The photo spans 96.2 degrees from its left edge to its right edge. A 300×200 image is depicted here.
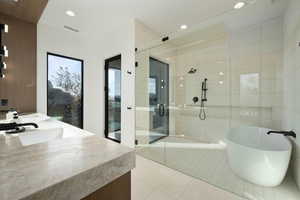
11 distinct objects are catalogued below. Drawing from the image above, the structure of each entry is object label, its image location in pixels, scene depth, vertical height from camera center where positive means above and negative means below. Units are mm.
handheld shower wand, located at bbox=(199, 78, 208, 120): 3484 -1
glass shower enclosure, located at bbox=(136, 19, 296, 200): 2459 +139
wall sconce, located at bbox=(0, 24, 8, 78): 1780 +667
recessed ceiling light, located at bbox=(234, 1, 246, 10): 2156 +1554
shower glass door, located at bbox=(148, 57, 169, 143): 3287 +26
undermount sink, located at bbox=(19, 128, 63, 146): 982 -279
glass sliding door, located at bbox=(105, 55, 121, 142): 3461 +28
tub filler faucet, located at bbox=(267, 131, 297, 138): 1758 -448
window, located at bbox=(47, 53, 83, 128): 3096 +281
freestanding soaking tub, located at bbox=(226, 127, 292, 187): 1602 -776
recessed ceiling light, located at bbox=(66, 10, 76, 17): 2467 +1633
